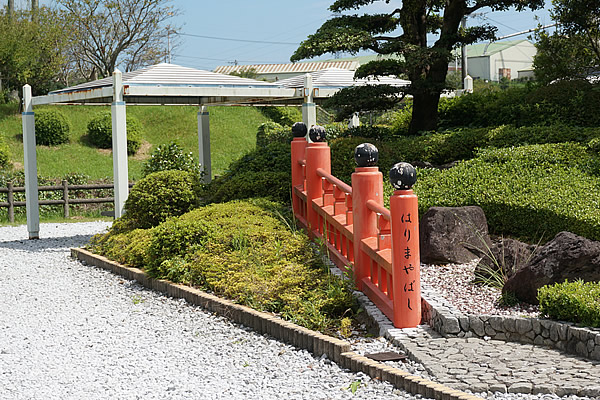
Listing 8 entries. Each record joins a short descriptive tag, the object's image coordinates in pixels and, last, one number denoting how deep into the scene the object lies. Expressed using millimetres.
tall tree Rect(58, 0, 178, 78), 31891
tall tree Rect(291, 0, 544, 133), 10734
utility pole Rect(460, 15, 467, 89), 23517
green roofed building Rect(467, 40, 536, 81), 57406
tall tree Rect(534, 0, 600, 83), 11508
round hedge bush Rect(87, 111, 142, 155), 25734
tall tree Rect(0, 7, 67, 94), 27891
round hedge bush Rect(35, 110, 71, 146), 25016
